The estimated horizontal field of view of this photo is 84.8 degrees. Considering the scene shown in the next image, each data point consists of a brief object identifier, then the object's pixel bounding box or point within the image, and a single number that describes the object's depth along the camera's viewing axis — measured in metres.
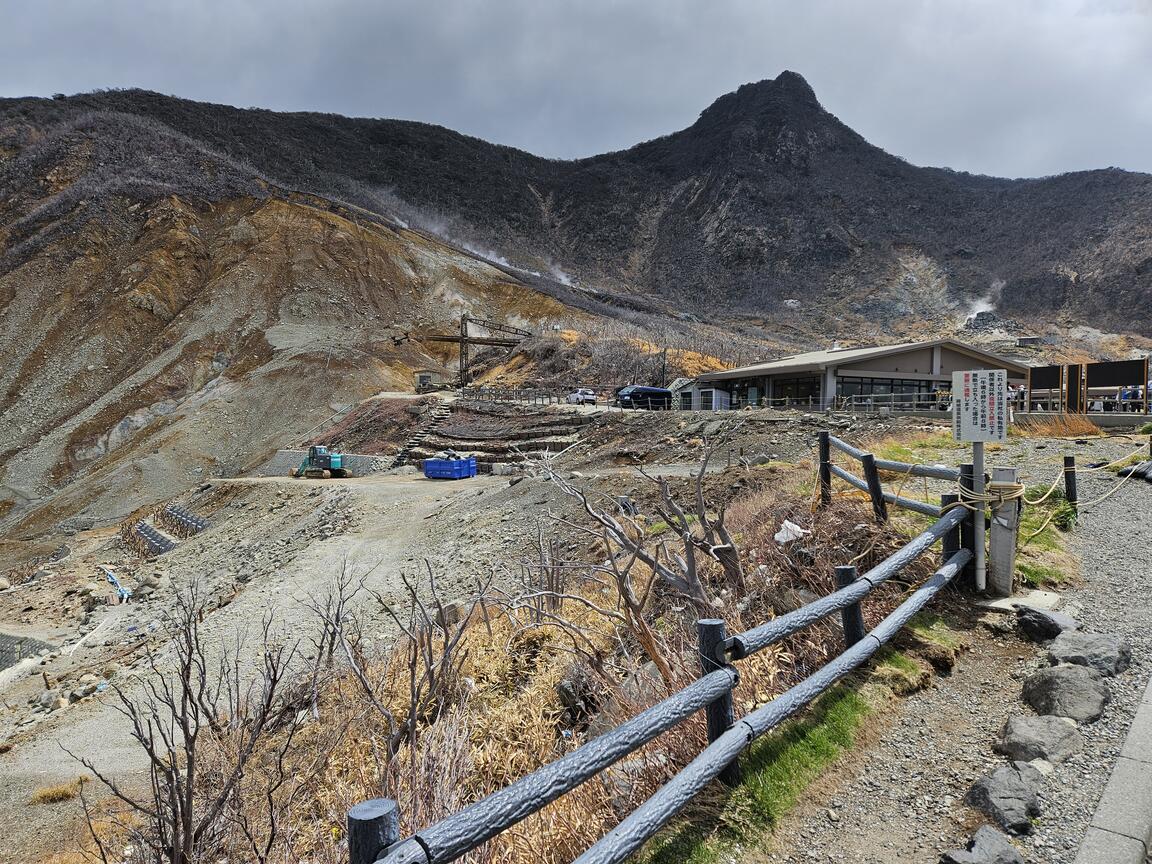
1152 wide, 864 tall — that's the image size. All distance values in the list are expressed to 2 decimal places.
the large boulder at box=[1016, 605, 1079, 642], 4.75
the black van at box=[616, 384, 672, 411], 35.66
